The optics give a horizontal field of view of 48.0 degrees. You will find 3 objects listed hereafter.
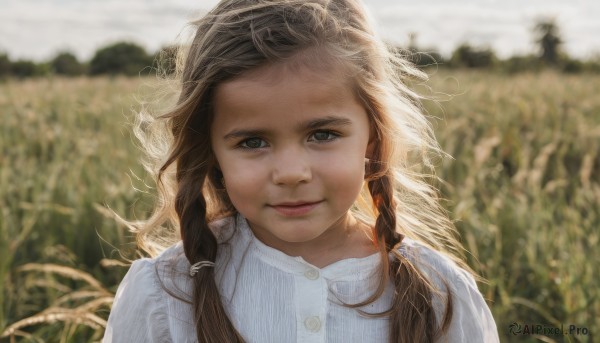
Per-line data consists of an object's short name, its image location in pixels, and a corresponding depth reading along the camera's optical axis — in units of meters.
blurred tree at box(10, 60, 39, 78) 31.45
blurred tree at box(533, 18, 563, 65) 38.97
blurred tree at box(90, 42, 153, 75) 34.16
